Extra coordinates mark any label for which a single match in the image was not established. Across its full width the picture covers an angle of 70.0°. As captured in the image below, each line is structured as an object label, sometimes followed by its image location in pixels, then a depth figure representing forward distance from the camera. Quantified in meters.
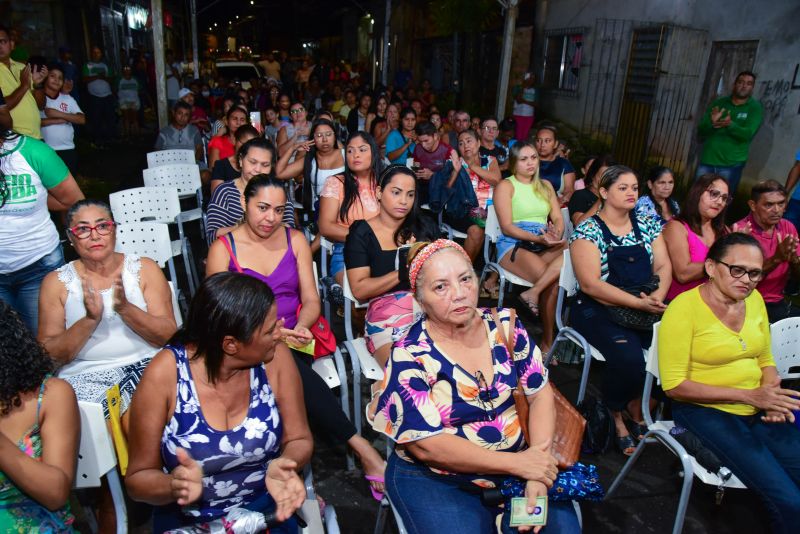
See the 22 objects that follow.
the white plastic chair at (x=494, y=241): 4.62
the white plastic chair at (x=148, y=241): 3.99
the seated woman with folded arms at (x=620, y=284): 3.39
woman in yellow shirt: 2.63
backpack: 3.14
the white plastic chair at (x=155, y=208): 4.77
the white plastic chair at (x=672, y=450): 2.46
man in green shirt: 6.30
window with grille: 12.20
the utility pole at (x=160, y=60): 8.21
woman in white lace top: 2.58
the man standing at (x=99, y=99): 12.40
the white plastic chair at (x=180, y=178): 5.74
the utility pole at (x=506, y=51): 9.26
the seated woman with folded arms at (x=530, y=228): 4.51
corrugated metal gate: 9.27
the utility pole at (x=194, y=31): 17.30
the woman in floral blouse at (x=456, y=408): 2.07
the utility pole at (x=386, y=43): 15.95
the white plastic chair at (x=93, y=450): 1.97
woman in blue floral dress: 1.86
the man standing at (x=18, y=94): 4.21
